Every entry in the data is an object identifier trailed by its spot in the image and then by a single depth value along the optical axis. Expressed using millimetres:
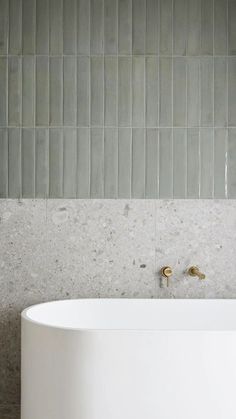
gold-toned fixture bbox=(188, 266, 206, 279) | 2455
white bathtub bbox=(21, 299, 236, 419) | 1777
